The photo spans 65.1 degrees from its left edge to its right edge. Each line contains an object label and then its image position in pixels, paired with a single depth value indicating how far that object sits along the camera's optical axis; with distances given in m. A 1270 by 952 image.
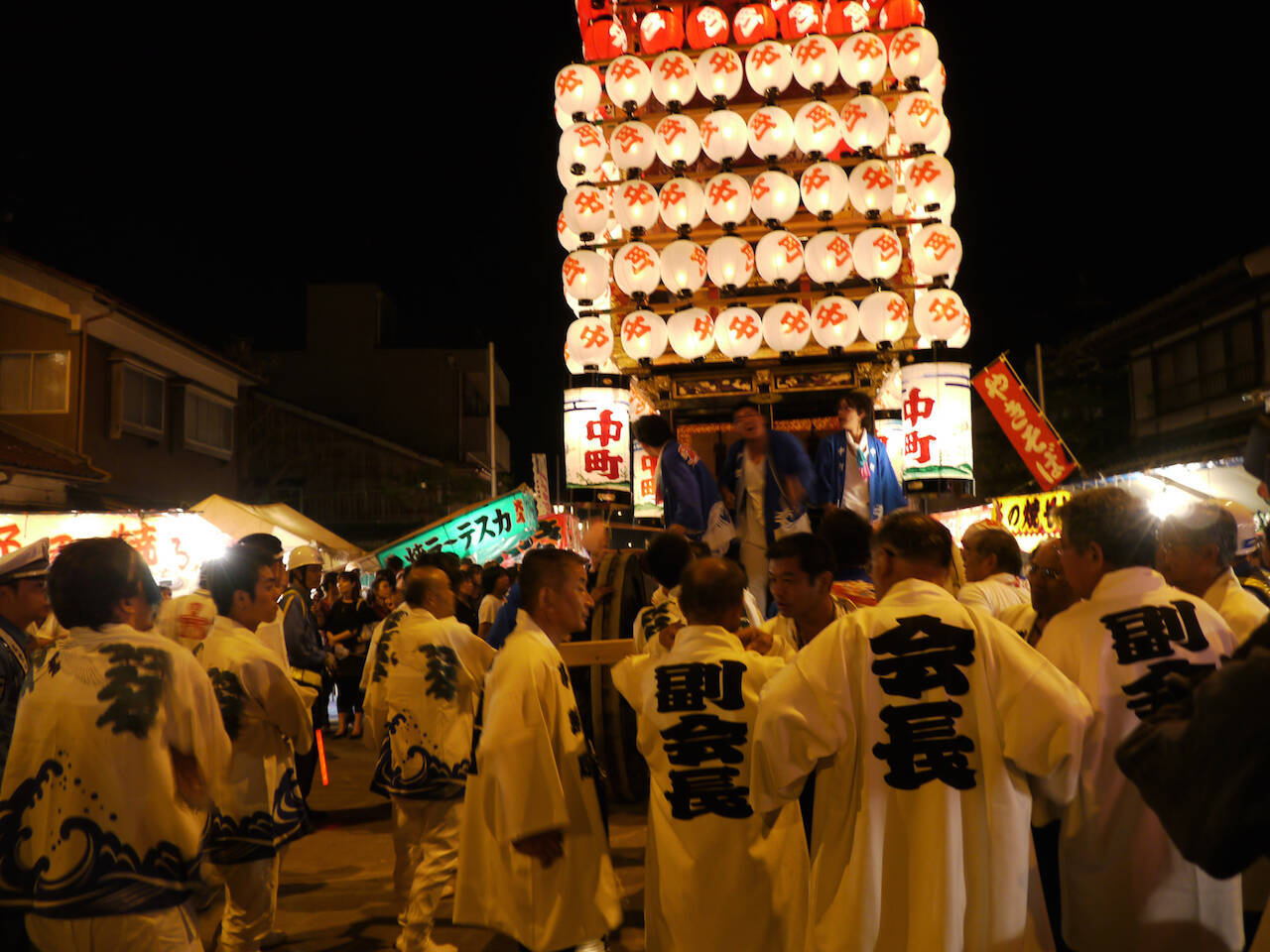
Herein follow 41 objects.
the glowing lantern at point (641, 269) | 10.88
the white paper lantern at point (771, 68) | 11.00
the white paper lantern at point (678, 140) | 10.84
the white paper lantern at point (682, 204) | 10.75
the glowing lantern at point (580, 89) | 12.11
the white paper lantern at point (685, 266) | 10.65
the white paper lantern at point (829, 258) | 10.50
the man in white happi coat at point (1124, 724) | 3.40
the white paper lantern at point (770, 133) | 10.82
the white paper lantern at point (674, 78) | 11.12
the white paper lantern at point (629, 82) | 11.20
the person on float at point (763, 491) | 7.69
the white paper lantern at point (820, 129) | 10.84
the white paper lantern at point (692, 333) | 10.74
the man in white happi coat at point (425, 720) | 6.20
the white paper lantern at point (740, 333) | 10.46
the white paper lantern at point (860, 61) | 11.03
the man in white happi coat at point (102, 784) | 3.18
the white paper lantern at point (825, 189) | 10.59
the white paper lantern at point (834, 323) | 10.37
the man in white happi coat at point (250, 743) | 4.90
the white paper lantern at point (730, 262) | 10.66
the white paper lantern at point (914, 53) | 11.15
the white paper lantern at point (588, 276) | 11.92
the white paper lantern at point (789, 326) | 10.29
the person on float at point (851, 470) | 7.98
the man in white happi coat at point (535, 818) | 3.99
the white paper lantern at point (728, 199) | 10.66
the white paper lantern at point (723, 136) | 10.77
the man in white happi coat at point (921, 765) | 3.33
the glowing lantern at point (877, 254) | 10.39
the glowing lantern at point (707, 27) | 12.00
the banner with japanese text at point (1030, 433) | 14.77
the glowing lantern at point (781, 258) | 10.55
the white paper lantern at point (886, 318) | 10.34
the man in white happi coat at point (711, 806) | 4.07
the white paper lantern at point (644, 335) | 10.82
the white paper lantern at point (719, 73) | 11.10
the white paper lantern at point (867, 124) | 10.77
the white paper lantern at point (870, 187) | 10.59
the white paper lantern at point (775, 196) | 10.61
